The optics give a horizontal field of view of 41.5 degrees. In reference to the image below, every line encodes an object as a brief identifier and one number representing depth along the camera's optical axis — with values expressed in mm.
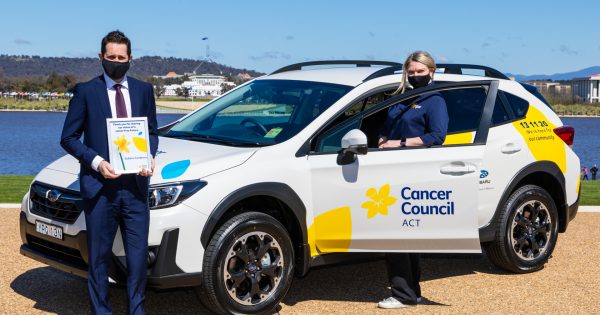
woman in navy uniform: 5605
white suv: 4934
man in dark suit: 4434
